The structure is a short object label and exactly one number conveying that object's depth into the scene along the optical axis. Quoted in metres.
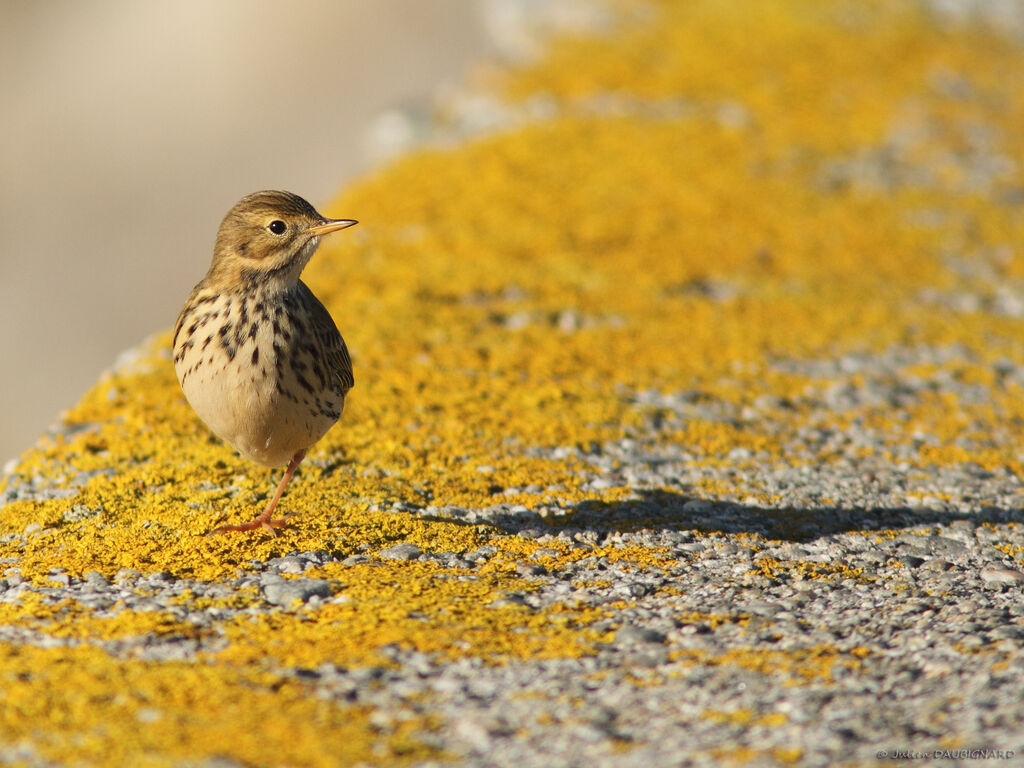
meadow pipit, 10.41
